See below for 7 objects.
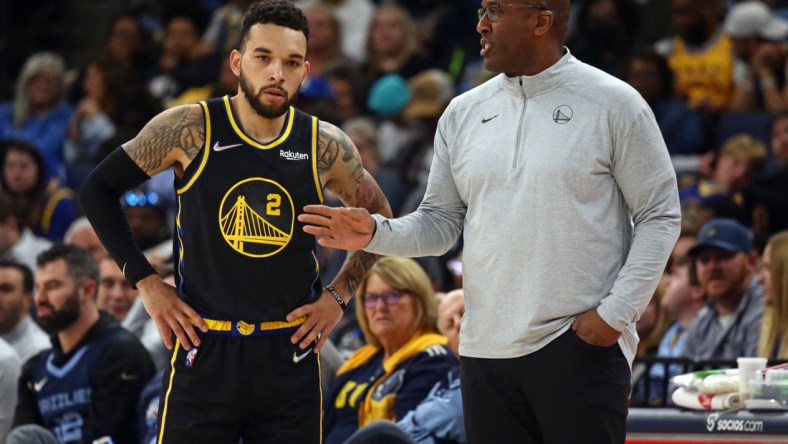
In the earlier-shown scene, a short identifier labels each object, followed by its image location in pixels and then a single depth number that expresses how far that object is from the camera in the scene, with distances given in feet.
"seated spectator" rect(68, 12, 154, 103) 82.84
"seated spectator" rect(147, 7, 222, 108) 79.36
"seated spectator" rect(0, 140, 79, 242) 69.21
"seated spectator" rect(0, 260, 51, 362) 51.49
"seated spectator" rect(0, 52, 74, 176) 77.15
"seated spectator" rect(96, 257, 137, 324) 55.01
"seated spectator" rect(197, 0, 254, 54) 80.38
